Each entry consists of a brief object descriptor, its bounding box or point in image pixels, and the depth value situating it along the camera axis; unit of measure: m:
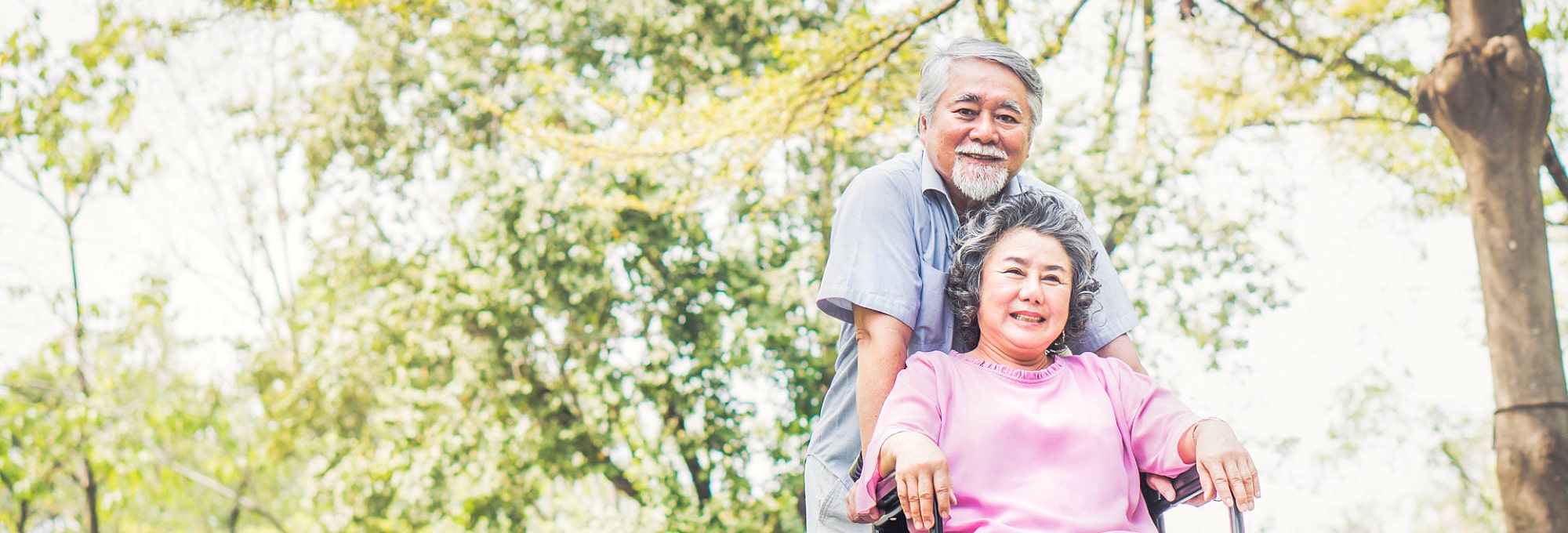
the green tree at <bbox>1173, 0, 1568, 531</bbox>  5.30
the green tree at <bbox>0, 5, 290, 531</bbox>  7.55
